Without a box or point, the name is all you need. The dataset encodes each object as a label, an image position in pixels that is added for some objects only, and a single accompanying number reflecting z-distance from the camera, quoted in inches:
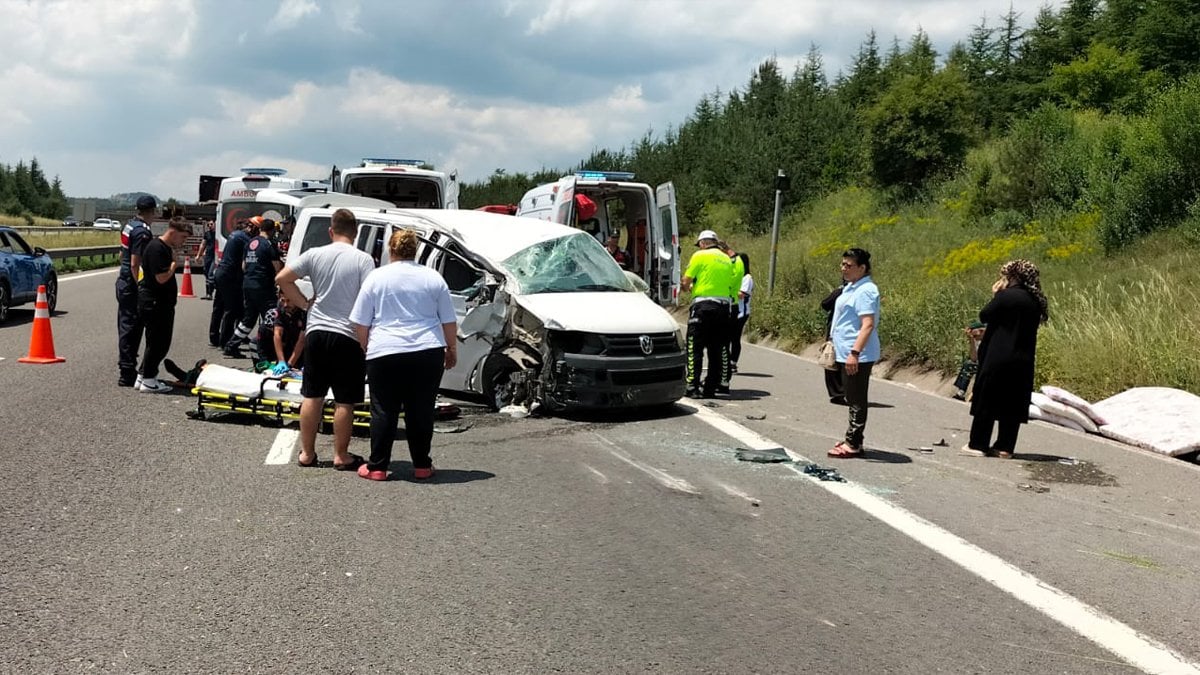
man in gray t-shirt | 286.8
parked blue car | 644.7
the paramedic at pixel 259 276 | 518.3
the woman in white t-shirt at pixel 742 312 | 493.0
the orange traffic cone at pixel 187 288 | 990.8
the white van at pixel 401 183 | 709.3
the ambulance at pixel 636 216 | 654.5
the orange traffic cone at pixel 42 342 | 470.6
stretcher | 348.8
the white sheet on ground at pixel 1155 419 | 377.7
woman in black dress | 344.8
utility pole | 860.6
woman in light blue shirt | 327.6
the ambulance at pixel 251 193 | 760.5
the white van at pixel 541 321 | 376.2
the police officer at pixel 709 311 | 456.4
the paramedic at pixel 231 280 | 555.5
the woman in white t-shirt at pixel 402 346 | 275.6
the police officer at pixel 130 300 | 416.2
